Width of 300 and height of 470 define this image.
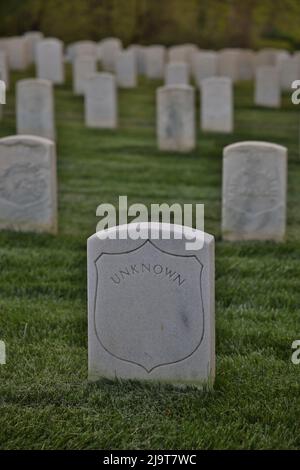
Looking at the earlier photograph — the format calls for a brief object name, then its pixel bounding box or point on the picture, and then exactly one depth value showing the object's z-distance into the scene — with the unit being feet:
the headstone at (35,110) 48.39
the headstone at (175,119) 46.91
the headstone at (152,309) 17.04
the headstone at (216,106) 53.98
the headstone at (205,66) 83.82
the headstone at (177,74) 72.84
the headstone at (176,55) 91.24
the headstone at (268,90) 70.03
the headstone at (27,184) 28.89
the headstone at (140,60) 92.58
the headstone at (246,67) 94.43
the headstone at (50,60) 80.53
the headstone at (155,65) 89.92
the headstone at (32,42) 93.79
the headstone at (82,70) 72.43
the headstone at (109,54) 92.12
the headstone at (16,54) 89.56
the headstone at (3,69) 72.62
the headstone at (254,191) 28.37
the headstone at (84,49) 91.97
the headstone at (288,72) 82.43
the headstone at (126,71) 80.48
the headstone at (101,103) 54.34
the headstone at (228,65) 88.99
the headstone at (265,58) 95.20
